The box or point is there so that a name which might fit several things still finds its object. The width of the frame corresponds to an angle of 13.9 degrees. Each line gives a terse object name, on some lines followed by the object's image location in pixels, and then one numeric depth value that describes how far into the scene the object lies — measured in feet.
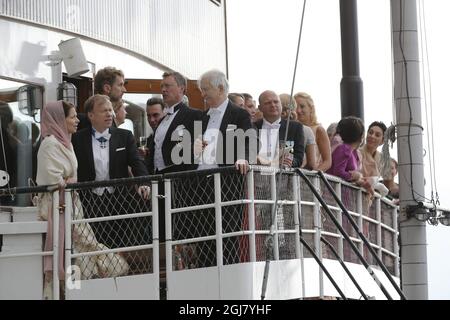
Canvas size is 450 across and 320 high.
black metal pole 71.77
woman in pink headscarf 56.90
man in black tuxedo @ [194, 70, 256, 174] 55.93
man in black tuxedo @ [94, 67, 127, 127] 60.08
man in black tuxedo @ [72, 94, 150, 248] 57.77
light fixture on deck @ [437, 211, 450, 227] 59.36
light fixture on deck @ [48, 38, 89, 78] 63.21
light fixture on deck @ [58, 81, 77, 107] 63.36
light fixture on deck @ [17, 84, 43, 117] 61.98
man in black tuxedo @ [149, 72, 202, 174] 57.39
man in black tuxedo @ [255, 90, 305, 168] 57.72
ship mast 59.36
